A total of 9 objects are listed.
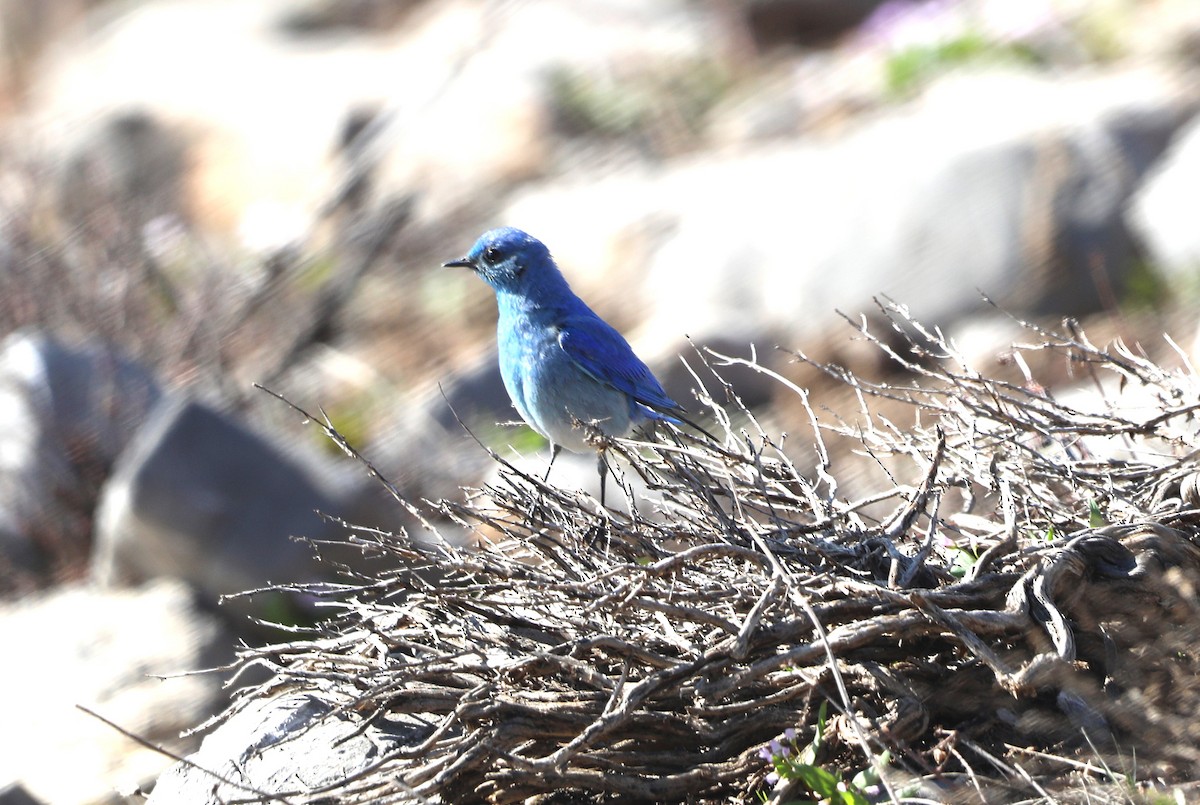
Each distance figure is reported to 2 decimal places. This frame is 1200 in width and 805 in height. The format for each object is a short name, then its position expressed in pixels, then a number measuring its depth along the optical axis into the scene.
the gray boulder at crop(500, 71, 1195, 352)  18.92
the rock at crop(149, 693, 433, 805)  7.51
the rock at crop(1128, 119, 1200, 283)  17.66
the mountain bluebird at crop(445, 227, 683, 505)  10.23
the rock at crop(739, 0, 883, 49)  28.53
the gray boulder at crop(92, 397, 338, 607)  14.52
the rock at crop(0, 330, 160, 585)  16.81
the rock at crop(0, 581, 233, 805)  12.48
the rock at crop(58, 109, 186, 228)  25.28
